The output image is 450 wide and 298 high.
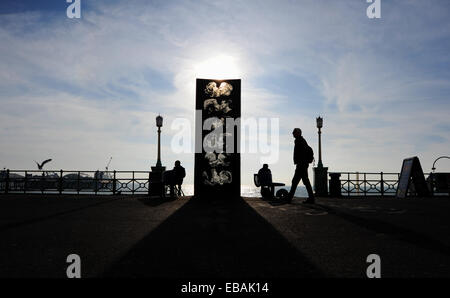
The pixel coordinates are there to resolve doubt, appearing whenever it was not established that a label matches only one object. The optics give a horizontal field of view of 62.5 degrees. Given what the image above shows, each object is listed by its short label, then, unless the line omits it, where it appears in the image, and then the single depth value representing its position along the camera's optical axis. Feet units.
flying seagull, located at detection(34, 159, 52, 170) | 189.26
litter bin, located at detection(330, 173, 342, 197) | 62.08
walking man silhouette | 38.23
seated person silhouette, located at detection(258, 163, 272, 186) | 50.80
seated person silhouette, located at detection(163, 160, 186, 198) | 51.65
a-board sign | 55.21
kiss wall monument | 51.57
